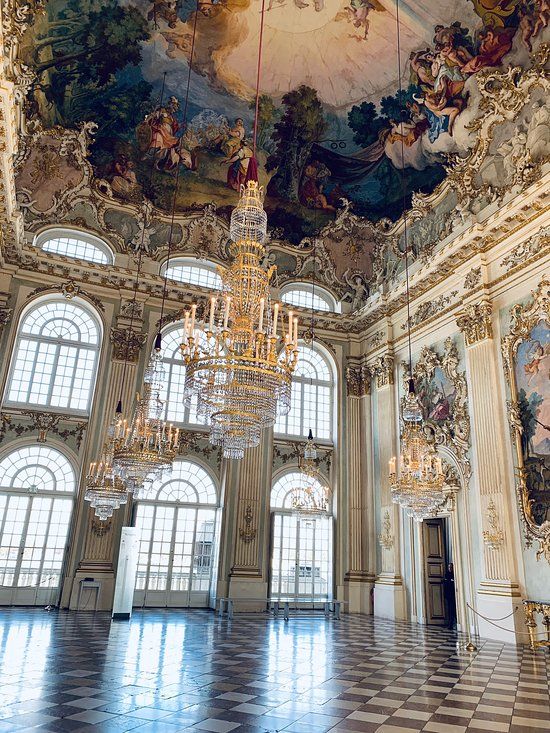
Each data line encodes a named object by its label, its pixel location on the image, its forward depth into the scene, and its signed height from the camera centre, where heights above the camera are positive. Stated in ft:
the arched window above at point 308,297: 57.62 +26.87
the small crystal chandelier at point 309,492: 42.45 +5.87
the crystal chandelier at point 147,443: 27.73 +5.56
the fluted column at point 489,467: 34.12 +6.63
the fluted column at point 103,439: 42.60 +8.73
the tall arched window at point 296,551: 49.06 +1.01
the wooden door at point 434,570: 42.29 -0.19
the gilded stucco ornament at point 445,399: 40.88 +12.79
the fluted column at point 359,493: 49.26 +6.46
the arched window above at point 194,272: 54.24 +27.22
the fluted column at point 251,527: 46.16 +2.75
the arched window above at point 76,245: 49.91 +27.12
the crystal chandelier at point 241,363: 20.84 +7.12
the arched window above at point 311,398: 53.93 +15.76
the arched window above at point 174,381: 49.65 +15.39
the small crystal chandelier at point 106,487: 33.88 +4.01
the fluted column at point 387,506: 45.19 +4.95
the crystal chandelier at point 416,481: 33.47 +5.05
